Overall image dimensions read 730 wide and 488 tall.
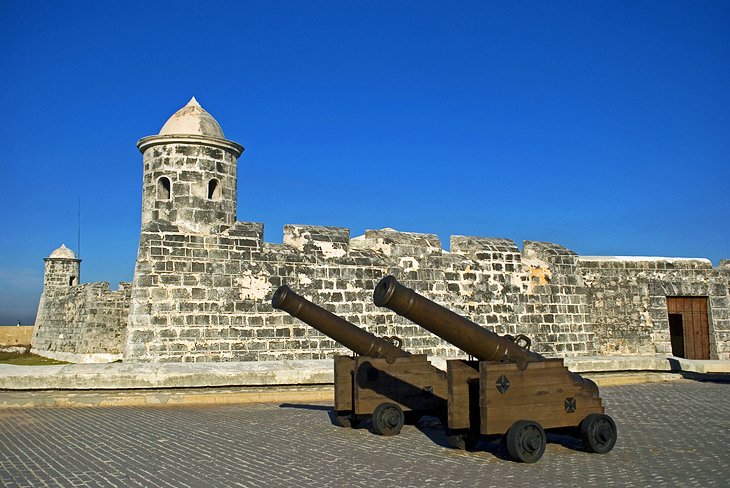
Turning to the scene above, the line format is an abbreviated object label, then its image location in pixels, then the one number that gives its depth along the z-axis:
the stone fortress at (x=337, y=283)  10.68
